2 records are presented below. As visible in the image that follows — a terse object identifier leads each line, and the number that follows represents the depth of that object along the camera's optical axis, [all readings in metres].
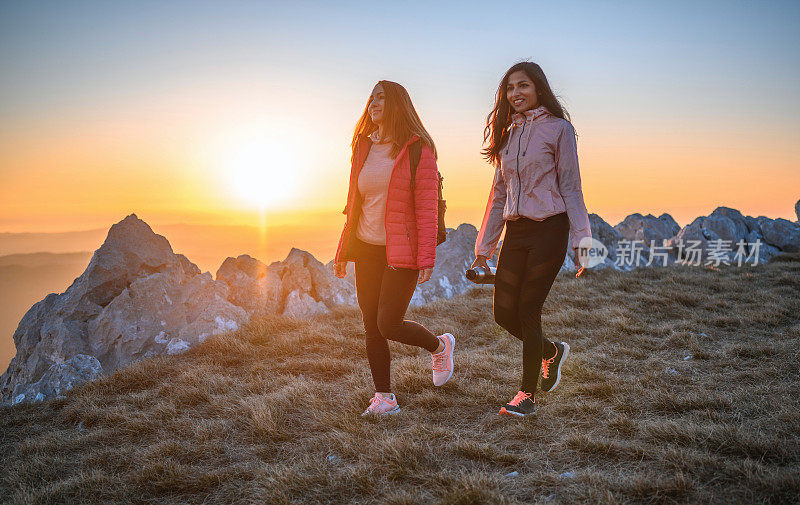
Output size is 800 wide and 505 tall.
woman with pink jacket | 3.80
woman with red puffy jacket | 3.98
